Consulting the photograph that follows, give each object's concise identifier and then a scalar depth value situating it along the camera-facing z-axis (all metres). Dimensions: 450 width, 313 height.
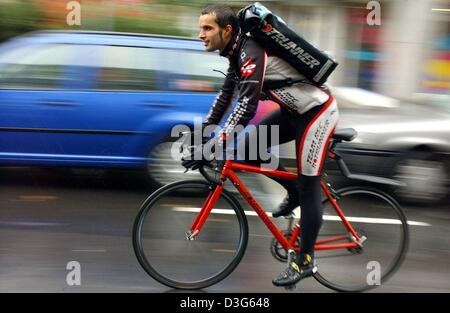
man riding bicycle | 3.54
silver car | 6.24
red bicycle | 3.81
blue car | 6.11
